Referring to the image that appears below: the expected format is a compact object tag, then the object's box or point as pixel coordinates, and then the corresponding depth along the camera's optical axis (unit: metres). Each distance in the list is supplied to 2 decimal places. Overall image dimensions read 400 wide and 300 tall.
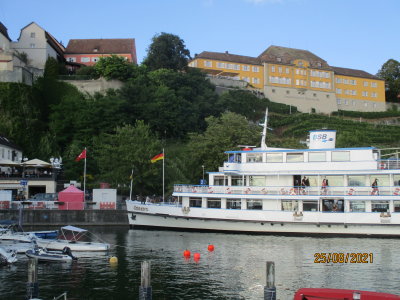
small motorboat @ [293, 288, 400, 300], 16.22
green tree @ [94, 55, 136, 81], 75.75
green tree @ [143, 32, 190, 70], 84.75
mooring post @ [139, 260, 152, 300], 17.78
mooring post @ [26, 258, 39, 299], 19.00
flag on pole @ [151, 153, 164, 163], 44.85
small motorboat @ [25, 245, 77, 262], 27.98
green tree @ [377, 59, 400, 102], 108.69
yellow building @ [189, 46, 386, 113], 96.25
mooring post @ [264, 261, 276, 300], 17.33
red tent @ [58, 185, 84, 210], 45.66
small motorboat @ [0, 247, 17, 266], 26.70
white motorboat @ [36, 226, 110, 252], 30.81
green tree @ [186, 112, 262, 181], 52.53
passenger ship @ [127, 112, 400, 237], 37.75
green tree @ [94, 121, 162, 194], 50.88
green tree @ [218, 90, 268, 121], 80.00
